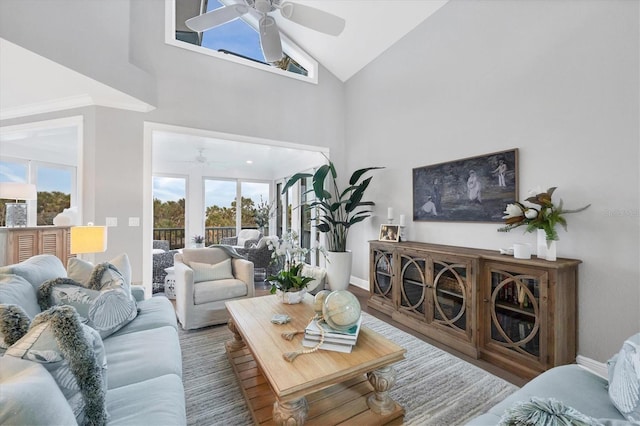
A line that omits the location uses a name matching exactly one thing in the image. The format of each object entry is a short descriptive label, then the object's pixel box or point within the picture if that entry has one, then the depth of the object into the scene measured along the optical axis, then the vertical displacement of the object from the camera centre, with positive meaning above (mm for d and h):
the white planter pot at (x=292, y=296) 2369 -718
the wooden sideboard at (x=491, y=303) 2016 -773
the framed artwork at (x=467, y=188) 2617 +278
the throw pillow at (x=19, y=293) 1372 -422
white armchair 2926 -811
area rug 1711 -1249
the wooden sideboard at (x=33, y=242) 3109 -358
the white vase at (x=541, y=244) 2167 -235
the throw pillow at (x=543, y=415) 826 -621
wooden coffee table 1326 -834
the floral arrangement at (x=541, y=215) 2113 -4
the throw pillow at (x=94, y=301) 1631 -561
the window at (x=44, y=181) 4219 +521
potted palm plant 3994 -124
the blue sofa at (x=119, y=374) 691 -806
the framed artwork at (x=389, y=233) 3539 -245
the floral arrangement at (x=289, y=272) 2391 -522
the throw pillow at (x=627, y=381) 1035 -664
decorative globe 1677 -601
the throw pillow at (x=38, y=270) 1604 -354
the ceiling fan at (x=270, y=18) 2361 +1750
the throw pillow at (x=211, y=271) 3305 -711
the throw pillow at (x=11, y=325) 1025 -434
